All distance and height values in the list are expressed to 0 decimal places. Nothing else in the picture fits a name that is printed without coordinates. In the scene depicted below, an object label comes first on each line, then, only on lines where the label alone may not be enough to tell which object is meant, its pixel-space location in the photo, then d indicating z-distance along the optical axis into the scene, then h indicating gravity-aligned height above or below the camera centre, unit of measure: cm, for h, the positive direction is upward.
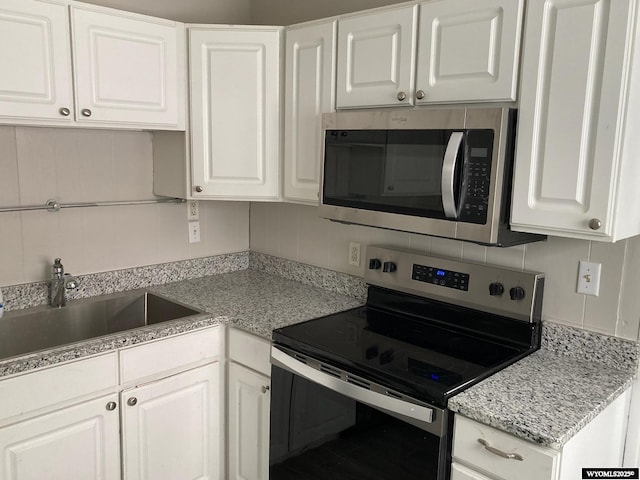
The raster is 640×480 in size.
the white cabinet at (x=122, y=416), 171 -92
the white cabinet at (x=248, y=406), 207 -98
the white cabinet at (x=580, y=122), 139 +12
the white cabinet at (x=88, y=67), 181 +32
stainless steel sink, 208 -69
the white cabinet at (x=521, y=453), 132 -74
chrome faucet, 219 -54
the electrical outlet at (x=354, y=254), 242 -41
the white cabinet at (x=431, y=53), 158 +36
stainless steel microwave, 159 -2
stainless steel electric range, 154 -63
